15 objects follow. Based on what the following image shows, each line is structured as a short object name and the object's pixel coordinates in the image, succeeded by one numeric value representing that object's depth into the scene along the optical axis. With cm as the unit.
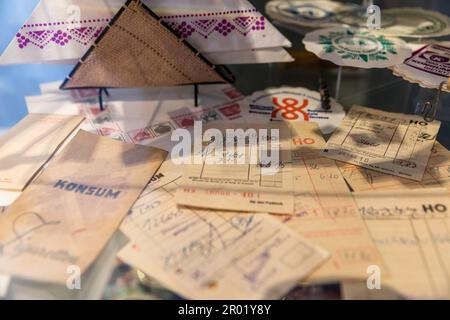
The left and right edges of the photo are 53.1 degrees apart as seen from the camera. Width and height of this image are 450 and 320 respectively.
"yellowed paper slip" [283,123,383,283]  47
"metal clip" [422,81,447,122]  69
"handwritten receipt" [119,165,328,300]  45
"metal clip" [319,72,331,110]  75
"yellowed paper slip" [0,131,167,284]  48
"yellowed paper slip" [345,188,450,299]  45
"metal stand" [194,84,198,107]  75
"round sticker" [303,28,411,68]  74
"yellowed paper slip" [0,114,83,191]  59
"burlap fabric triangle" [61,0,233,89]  68
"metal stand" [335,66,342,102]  82
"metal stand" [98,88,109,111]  74
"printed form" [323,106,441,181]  60
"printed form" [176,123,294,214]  54
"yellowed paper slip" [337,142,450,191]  57
